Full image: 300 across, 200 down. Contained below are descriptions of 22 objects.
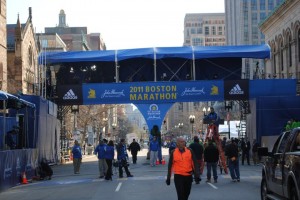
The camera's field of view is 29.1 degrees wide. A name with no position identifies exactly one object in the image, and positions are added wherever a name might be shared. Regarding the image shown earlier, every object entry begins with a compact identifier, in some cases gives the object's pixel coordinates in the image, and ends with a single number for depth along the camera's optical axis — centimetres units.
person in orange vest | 1157
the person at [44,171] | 2609
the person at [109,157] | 2380
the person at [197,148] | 2178
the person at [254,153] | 3359
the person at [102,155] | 2495
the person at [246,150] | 3501
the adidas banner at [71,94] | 3591
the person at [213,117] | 2580
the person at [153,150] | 3294
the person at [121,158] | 2469
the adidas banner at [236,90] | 3559
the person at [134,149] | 3912
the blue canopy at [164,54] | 3672
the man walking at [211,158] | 2117
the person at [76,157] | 2898
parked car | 1010
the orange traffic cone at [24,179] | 2339
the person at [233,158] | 2116
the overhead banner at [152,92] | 3578
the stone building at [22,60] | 5638
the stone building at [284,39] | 5047
